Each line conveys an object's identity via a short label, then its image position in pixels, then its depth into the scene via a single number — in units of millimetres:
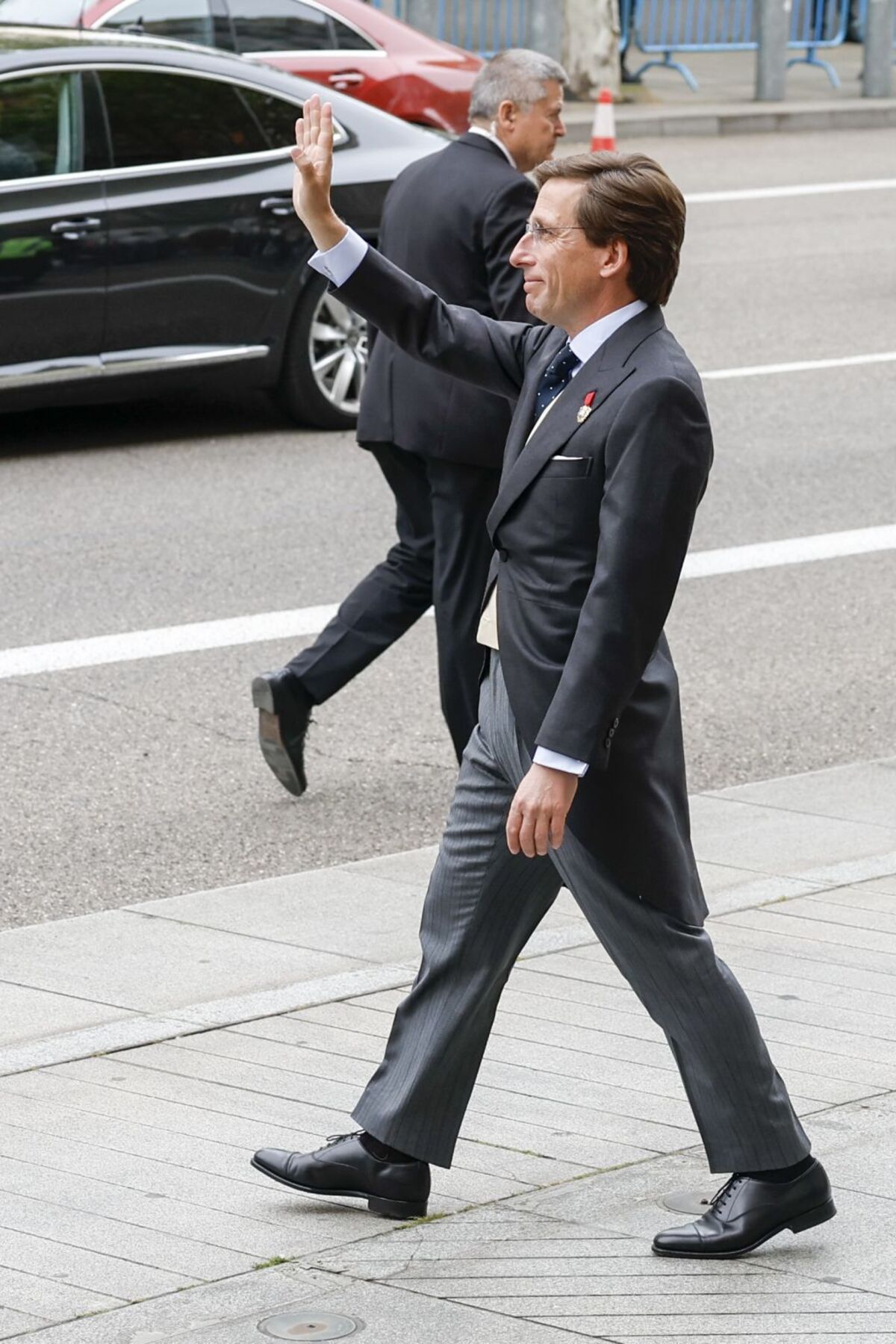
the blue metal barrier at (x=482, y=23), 23500
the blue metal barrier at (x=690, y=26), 25156
